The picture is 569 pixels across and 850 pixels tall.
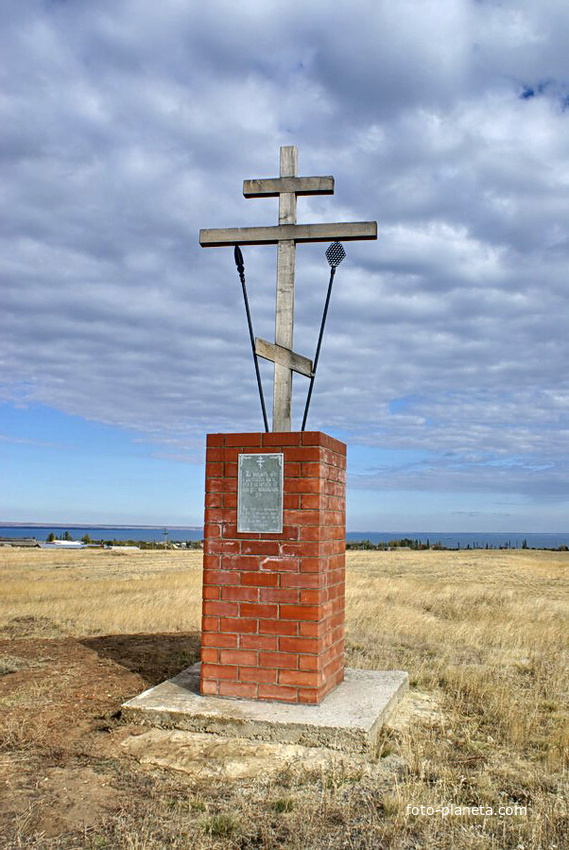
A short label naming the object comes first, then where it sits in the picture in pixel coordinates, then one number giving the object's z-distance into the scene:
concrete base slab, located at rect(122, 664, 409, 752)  4.82
